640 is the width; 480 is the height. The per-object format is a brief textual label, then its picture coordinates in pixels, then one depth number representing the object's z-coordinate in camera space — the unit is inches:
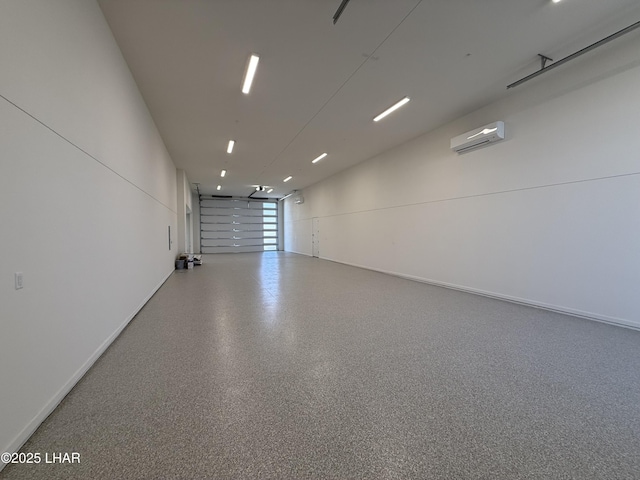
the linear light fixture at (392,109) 196.2
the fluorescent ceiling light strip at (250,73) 145.7
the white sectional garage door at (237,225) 633.6
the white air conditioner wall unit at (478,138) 193.2
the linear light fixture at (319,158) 337.1
